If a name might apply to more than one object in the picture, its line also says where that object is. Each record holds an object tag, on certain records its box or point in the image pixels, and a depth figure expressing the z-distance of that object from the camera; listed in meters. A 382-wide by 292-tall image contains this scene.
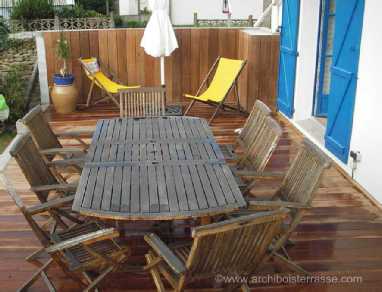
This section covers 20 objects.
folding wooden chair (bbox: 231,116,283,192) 3.74
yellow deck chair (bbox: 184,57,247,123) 7.25
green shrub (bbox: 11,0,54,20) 18.88
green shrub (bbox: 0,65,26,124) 7.60
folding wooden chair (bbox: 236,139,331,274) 3.09
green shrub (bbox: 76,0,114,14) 22.80
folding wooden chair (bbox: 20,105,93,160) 4.03
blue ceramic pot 7.85
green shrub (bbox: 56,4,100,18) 19.86
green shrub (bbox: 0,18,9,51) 8.94
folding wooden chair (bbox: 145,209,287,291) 2.34
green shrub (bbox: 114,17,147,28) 21.11
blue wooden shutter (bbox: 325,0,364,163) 4.93
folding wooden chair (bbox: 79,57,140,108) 7.80
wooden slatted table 2.76
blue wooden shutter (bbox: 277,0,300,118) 6.99
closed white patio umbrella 7.79
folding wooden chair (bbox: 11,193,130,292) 2.61
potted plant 7.86
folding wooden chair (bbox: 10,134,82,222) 3.33
